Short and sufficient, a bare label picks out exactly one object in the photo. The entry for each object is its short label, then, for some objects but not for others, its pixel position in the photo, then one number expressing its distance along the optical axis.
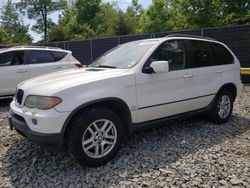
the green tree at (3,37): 27.01
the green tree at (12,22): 37.61
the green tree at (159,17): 20.36
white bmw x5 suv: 2.60
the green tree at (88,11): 29.19
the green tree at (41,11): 36.18
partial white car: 5.49
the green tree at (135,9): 34.76
